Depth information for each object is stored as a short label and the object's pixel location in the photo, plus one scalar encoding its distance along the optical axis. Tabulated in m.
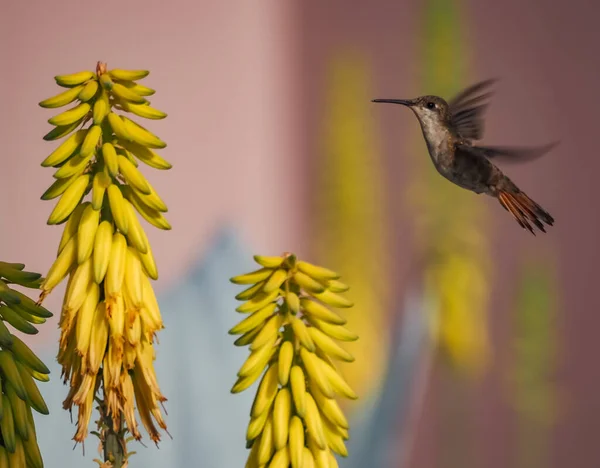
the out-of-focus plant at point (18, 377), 4.09
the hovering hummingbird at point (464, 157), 4.23
